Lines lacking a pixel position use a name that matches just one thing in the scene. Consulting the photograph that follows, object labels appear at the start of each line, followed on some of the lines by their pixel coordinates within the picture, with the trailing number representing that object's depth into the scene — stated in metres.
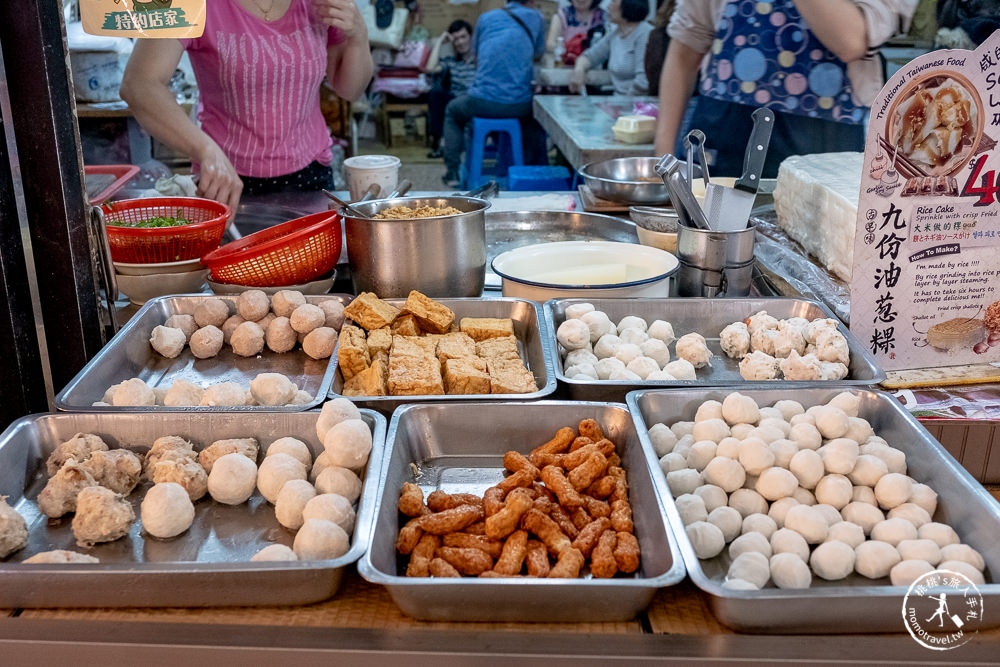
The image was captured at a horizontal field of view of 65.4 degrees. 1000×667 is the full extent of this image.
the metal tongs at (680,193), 1.86
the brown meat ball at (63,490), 1.22
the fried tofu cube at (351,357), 1.63
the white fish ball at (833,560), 1.11
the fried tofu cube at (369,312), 1.79
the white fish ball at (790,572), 1.06
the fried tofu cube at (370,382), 1.55
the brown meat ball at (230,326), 1.90
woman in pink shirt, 2.71
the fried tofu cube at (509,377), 1.52
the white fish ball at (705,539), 1.14
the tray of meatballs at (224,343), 1.74
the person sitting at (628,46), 6.96
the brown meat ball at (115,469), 1.27
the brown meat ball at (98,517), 1.15
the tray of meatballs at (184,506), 1.03
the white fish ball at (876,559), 1.11
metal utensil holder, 1.92
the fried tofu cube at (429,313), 1.80
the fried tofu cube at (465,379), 1.54
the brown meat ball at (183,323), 1.89
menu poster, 1.46
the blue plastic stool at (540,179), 5.12
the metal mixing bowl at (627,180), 2.71
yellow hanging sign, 1.39
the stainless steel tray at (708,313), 1.77
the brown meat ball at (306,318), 1.84
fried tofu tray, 1.46
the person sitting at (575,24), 9.02
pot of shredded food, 1.87
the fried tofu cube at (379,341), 1.70
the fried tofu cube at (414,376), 1.53
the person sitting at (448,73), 9.14
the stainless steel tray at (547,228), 2.51
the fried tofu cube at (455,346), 1.67
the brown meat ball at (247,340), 1.83
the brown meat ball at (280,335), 1.83
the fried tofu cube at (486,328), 1.80
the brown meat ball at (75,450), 1.30
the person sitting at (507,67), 6.89
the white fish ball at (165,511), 1.16
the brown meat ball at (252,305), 1.88
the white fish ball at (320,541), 1.08
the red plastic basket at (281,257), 1.97
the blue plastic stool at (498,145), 6.99
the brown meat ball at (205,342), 1.83
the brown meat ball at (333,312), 1.89
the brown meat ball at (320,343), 1.80
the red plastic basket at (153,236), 2.02
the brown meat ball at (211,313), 1.90
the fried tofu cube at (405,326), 1.81
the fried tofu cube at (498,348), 1.69
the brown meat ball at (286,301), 1.88
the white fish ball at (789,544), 1.13
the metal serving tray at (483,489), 0.99
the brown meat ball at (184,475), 1.24
